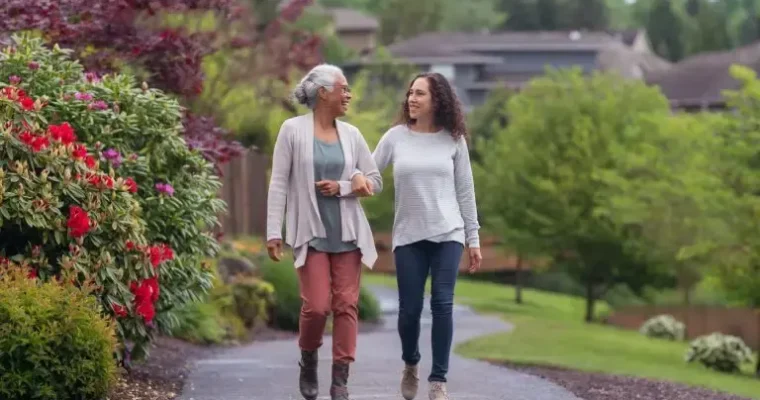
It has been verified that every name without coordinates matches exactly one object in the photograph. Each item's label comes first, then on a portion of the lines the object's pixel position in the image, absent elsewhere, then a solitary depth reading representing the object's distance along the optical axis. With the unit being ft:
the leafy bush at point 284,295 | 67.36
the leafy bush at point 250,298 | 62.85
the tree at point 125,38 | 39.52
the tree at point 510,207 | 126.82
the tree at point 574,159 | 122.31
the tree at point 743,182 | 82.02
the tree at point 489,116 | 185.37
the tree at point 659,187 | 114.11
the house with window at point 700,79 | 249.34
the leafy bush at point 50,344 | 26.89
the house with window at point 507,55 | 276.82
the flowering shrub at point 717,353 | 67.82
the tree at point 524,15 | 383.04
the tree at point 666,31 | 360.07
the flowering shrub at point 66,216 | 30.19
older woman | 27.84
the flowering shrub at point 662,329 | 104.58
